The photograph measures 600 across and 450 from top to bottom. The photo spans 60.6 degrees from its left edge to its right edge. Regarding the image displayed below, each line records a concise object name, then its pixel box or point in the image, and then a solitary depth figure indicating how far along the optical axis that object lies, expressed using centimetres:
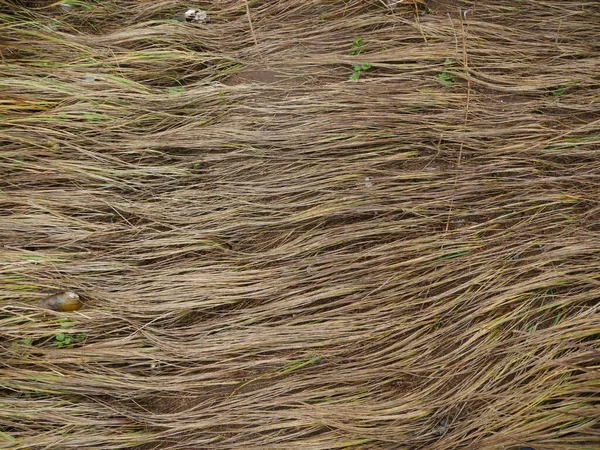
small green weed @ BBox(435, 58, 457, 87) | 186
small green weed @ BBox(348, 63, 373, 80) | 190
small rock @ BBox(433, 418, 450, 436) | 151
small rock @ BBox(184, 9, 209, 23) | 207
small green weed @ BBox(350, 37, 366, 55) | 195
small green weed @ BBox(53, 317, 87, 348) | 163
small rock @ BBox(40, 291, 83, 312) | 164
